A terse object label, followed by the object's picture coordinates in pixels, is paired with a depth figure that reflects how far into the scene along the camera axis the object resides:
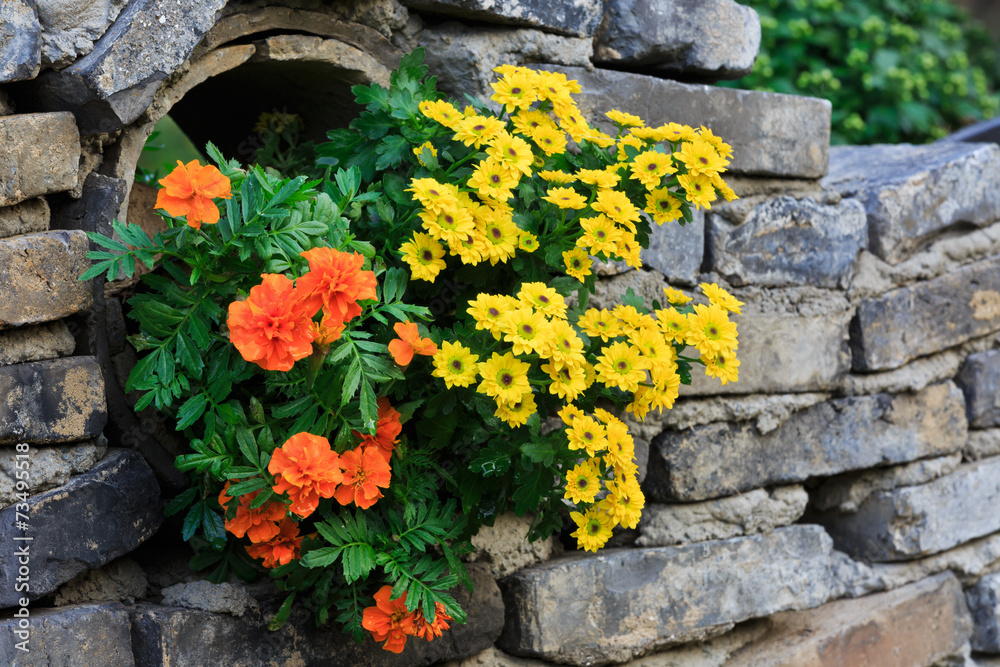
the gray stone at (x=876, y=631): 1.96
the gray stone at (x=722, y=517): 1.83
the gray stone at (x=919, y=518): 2.15
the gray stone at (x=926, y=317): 2.08
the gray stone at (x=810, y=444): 1.84
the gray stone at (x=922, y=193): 2.13
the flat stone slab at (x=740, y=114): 1.77
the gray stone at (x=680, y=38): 1.82
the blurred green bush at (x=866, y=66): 3.88
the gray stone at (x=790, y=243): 1.93
